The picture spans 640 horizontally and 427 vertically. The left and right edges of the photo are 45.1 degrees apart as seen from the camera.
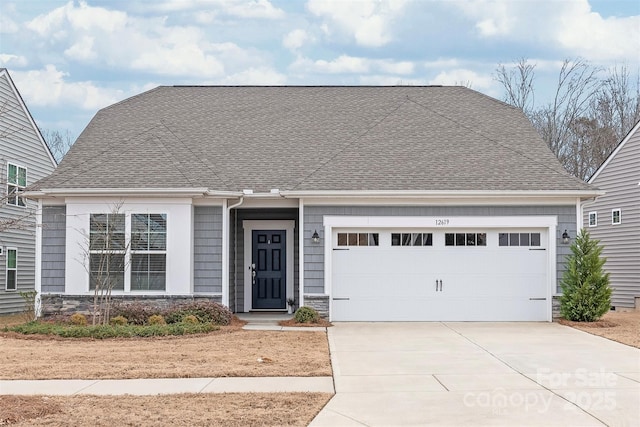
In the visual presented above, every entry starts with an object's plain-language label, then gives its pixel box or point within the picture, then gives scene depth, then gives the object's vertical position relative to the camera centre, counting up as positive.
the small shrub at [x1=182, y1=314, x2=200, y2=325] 15.79 -1.38
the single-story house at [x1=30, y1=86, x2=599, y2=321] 16.91 +0.69
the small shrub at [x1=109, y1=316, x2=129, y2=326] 15.85 -1.41
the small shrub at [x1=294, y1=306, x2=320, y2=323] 16.89 -1.37
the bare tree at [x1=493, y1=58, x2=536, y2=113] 38.94 +8.59
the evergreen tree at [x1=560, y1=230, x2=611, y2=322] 16.66 -0.68
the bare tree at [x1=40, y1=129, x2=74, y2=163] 50.72 +7.42
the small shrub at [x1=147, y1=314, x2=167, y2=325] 15.87 -1.39
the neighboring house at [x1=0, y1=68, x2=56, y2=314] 22.06 +2.10
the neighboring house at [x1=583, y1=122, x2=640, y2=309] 23.03 +1.09
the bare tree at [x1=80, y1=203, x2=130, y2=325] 16.59 +0.06
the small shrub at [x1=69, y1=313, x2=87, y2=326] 15.87 -1.39
